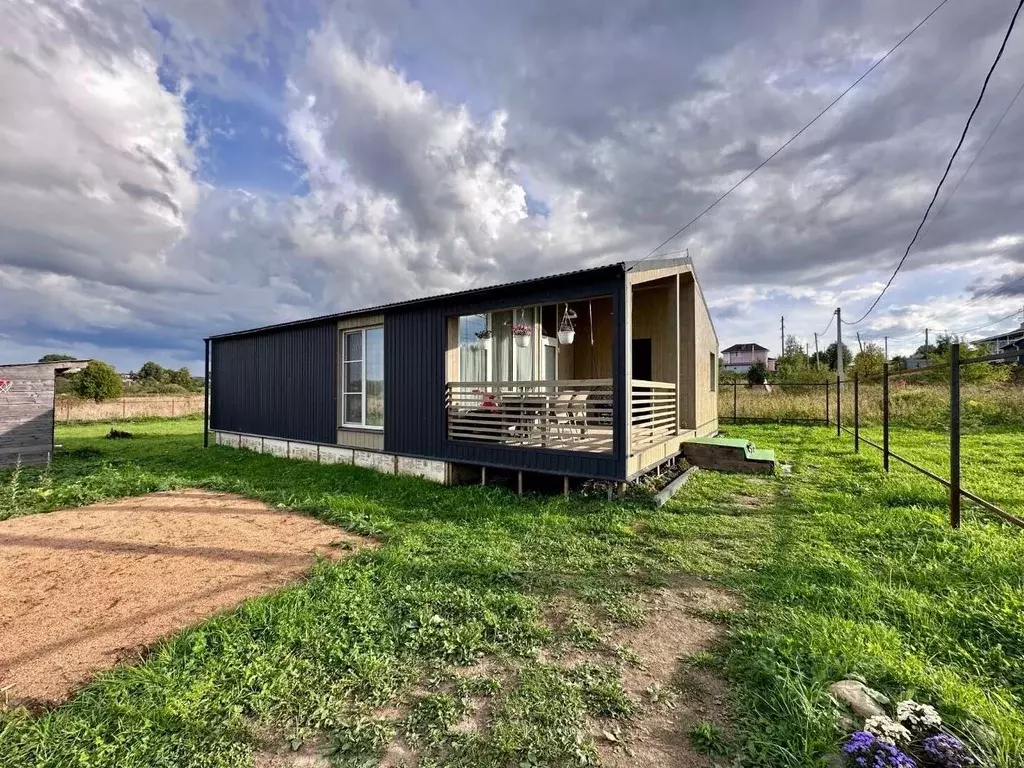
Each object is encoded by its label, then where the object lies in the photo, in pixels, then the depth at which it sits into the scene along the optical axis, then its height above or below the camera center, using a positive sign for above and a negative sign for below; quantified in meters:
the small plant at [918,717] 1.70 -1.30
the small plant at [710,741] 1.81 -1.51
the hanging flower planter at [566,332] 7.62 +1.00
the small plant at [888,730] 1.62 -1.30
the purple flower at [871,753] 1.49 -1.30
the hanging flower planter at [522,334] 7.75 +1.01
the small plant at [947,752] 1.53 -1.30
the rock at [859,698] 1.86 -1.37
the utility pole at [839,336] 18.15 +2.42
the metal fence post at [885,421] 6.32 -0.51
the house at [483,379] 5.96 +0.20
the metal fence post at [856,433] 8.09 -0.88
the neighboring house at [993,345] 22.43 +2.39
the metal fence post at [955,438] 3.75 -0.45
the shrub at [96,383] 23.58 +0.43
